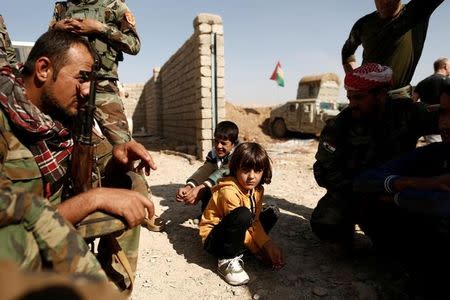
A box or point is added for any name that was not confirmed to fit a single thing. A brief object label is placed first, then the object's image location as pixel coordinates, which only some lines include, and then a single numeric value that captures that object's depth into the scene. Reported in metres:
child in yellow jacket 2.19
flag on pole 14.48
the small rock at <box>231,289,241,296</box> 2.07
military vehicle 11.36
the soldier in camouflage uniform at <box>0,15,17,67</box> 3.00
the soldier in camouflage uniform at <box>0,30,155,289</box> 0.93
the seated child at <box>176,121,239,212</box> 2.81
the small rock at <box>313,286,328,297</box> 2.02
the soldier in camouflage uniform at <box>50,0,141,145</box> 2.72
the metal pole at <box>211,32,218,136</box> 6.47
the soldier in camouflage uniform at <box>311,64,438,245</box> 2.37
